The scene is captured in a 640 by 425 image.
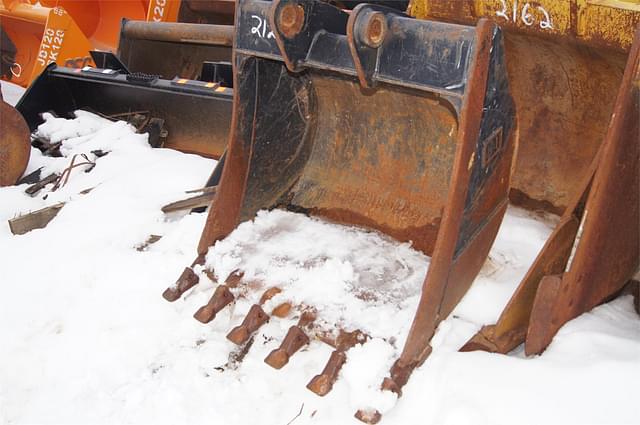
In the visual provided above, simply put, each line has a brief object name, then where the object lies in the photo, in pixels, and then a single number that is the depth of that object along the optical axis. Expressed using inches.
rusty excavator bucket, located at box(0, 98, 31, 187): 164.2
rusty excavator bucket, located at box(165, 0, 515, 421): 79.1
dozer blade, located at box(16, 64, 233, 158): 169.0
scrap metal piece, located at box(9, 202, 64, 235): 136.2
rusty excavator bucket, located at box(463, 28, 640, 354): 74.0
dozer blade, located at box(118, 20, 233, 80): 196.2
